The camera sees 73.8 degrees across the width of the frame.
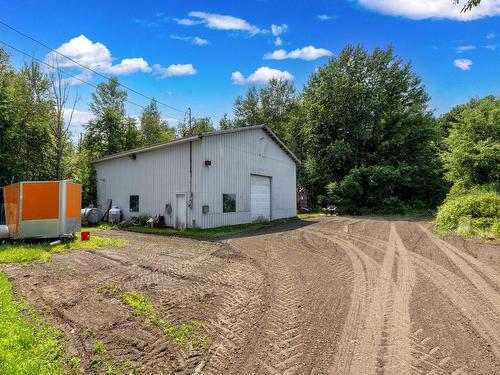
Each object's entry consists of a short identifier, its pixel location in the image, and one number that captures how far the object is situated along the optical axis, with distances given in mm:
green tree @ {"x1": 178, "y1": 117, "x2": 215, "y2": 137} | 41416
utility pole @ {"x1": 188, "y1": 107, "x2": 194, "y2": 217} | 15940
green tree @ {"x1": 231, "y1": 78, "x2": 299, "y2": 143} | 42344
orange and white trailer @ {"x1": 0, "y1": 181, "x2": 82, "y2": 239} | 11164
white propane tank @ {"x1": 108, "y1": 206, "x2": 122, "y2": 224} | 19016
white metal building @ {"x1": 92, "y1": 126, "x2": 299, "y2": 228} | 16031
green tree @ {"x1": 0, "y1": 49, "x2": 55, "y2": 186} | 17000
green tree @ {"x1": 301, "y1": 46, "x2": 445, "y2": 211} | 28406
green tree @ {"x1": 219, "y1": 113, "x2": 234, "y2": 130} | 44044
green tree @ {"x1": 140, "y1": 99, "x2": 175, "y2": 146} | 38781
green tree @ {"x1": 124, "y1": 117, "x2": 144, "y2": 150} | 32625
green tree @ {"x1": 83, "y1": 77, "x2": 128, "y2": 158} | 30594
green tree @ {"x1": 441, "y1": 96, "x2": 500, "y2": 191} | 15484
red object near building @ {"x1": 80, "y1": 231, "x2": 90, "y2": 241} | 12273
